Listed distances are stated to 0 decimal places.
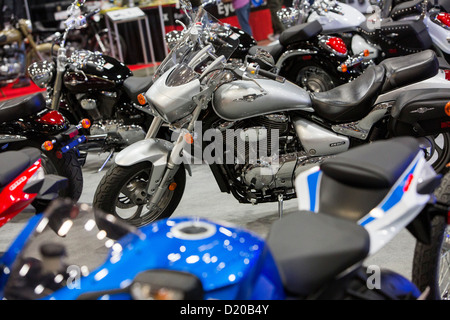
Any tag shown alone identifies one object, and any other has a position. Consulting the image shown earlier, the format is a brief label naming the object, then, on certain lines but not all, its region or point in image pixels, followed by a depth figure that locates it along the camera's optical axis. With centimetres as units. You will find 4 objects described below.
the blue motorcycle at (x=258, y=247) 151
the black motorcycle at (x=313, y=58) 600
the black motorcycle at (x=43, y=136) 437
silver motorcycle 353
